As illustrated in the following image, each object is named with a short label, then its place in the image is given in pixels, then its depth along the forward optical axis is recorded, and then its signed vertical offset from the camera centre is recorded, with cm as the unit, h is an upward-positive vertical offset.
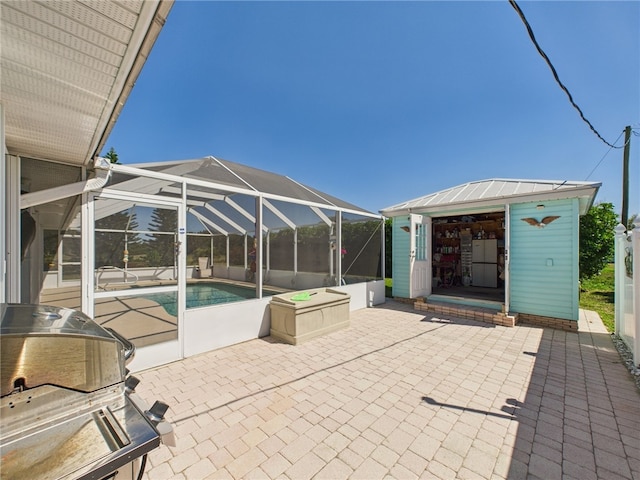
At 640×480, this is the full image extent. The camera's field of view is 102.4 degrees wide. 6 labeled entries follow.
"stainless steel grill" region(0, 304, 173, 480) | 95 -73
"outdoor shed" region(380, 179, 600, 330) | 537 -18
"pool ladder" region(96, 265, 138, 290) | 327 -45
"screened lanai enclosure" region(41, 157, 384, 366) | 329 -19
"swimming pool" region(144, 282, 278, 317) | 376 -103
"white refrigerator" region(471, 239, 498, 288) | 918 -79
